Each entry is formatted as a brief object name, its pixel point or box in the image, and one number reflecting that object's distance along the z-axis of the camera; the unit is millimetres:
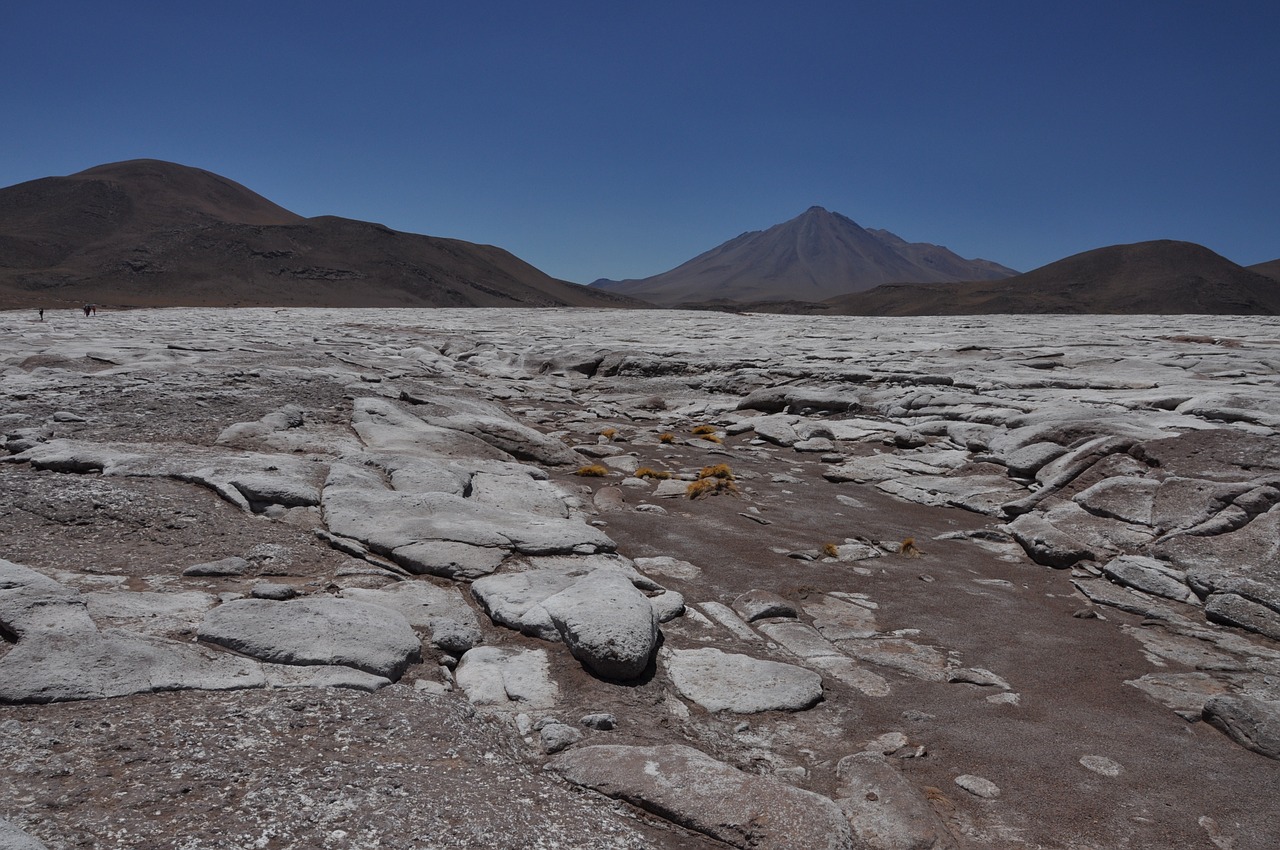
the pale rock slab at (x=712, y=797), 2502
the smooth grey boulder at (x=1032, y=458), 7770
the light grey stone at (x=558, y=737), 2912
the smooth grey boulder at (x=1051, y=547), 5871
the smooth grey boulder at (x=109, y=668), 2600
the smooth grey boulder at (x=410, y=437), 7093
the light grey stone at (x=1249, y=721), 3322
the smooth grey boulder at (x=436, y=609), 3643
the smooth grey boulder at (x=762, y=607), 4562
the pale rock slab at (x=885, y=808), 2643
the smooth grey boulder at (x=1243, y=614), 4633
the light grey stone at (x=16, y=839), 1756
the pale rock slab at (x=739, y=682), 3531
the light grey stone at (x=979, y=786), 2971
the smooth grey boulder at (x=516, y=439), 7914
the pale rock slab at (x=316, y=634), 3131
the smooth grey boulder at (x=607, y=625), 3535
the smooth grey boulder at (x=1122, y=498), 6266
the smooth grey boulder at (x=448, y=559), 4430
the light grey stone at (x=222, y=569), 3971
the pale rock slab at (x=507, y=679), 3246
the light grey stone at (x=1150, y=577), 5180
